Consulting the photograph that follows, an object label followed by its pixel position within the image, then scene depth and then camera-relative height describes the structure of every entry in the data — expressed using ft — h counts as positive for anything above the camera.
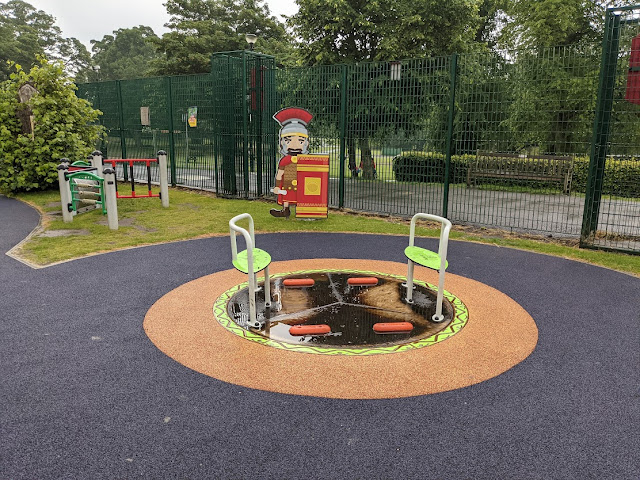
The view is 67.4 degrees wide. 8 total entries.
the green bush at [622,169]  25.88 -0.99
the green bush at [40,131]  40.70 +1.27
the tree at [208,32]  112.06 +29.02
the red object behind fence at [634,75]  22.93 +3.69
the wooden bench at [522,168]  32.76 -1.22
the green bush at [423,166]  32.04 -1.07
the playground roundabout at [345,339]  11.81 -5.50
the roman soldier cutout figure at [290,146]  31.72 +0.19
